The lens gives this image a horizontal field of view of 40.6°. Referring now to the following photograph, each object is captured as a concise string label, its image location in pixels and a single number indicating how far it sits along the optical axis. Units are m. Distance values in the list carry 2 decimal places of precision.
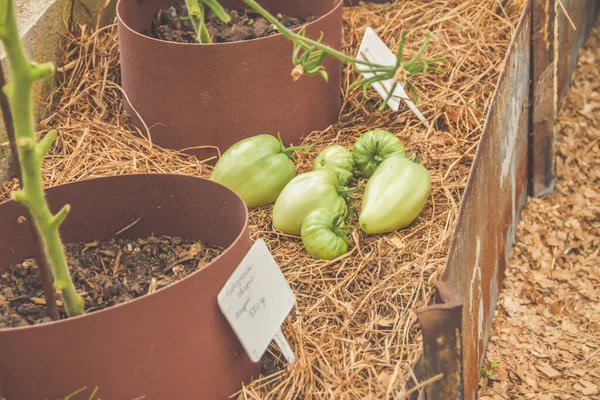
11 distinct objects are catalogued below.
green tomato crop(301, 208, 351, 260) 1.68
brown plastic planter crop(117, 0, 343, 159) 1.92
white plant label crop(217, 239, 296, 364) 1.25
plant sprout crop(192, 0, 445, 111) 1.00
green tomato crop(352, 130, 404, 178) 1.91
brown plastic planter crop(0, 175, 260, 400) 1.10
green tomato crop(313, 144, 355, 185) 1.87
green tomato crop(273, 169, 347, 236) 1.73
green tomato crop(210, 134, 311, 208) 1.83
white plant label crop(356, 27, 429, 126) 2.13
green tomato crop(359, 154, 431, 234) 1.74
